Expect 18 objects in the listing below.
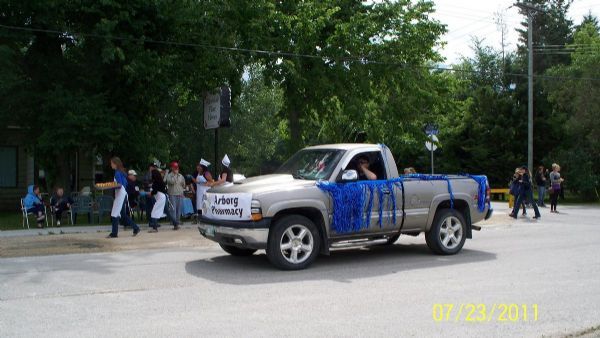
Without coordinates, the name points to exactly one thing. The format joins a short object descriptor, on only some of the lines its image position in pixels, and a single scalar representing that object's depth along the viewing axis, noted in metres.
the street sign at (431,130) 19.95
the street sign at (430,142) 21.33
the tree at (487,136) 33.44
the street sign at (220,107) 17.84
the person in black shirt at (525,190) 19.03
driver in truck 10.04
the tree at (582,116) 28.51
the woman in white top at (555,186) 21.78
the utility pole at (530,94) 26.98
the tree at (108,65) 15.75
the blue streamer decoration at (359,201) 9.36
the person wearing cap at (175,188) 15.02
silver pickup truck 8.88
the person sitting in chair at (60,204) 16.23
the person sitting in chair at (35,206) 15.66
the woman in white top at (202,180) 16.05
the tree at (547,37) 57.26
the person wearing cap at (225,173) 14.30
